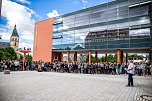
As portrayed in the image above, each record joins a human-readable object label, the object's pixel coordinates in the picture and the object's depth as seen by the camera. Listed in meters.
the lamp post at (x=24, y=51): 14.93
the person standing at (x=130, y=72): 5.87
